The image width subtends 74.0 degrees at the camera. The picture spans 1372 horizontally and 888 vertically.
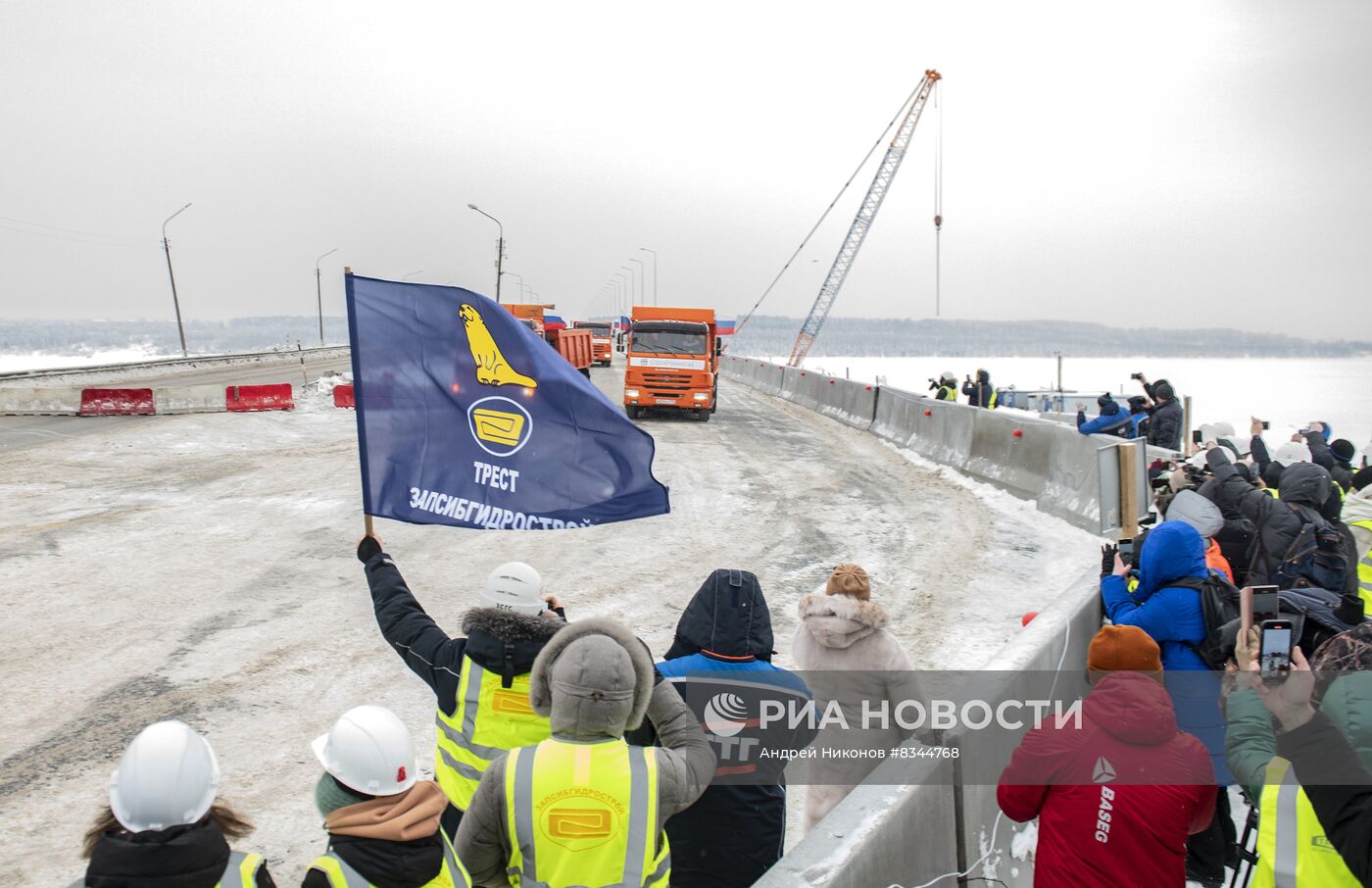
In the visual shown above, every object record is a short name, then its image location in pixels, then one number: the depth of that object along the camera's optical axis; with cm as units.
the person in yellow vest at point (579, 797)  244
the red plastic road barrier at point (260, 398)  2367
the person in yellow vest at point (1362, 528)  542
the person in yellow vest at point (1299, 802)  237
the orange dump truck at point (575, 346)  3017
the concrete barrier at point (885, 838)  280
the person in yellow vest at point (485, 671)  316
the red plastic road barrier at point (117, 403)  2272
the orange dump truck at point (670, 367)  2419
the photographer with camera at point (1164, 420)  1229
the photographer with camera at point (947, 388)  2280
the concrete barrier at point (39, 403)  2325
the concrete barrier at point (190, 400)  2389
